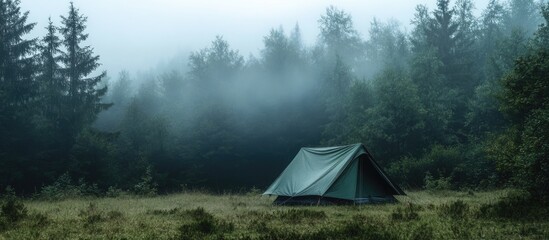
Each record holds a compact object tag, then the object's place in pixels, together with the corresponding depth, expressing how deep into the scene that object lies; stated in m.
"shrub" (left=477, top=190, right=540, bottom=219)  10.78
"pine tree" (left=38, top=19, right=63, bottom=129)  38.75
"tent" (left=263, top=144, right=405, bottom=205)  16.67
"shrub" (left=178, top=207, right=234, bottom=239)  8.87
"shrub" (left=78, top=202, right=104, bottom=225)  11.41
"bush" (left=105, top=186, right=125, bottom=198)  25.17
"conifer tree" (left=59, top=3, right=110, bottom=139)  39.75
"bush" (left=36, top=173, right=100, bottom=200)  23.25
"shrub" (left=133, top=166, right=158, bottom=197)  25.50
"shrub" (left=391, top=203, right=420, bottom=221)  11.35
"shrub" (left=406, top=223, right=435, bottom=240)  8.27
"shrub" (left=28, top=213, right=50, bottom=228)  10.75
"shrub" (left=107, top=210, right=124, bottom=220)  12.11
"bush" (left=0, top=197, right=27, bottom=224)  11.79
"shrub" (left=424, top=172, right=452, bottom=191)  26.27
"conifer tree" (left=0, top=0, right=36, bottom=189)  35.70
